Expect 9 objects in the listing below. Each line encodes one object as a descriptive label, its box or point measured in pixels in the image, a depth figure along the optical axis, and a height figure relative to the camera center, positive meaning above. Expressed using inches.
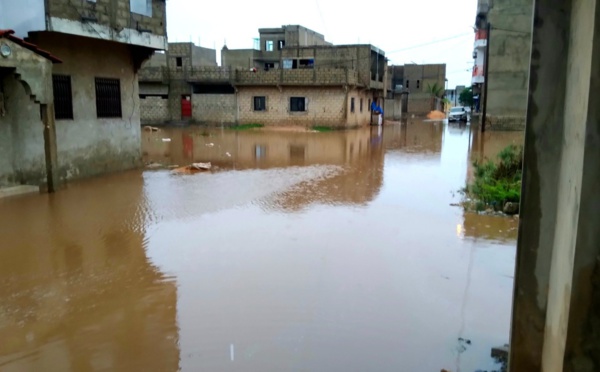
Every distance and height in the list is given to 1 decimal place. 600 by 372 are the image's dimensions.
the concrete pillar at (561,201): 101.5 -20.0
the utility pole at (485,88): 957.4 +52.2
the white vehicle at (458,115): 1952.5 +0.3
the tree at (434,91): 2605.8 +127.1
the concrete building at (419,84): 2598.4 +167.0
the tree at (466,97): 2641.7 +99.2
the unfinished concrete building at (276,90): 1373.0 +71.0
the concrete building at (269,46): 1941.4 +278.5
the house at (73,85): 449.4 +28.3
